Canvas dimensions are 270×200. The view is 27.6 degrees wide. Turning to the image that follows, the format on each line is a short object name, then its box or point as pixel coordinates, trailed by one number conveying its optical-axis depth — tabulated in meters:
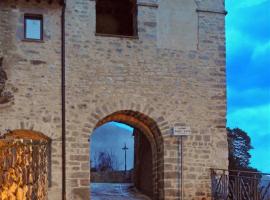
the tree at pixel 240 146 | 24.50
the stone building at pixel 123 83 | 12.72
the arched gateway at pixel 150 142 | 13.30
